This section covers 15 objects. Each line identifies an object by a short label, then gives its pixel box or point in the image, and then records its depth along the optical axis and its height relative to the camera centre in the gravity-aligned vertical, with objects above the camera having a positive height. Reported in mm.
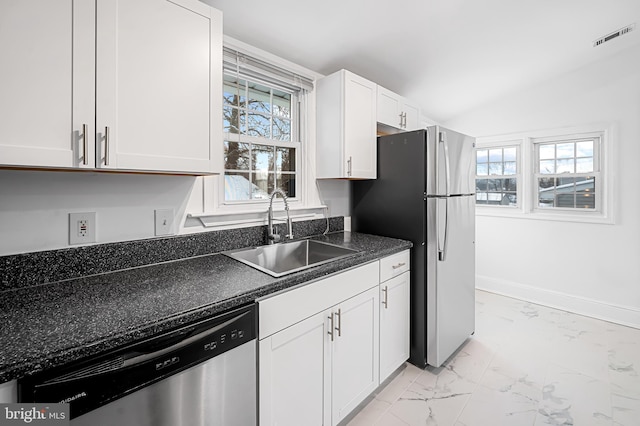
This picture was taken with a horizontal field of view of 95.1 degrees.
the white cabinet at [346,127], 2160 +657
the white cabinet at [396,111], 2494 +936
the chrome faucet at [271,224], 1937 -80
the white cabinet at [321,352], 1223 -684
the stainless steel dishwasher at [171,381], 750 -499
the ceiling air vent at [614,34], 2443 +1551
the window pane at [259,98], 2029 +811
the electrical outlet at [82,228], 1273 -73
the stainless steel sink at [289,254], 1800 -271
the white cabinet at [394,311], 1887 -673
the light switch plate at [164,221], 1518 -50
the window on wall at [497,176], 3641 +479
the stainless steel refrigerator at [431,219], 2100 -52
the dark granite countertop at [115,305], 737 -315
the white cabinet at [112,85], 931 +475
